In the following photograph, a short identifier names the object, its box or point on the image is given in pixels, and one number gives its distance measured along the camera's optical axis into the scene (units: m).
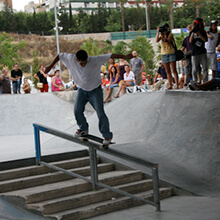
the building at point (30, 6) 141.80
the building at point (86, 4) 109.00
